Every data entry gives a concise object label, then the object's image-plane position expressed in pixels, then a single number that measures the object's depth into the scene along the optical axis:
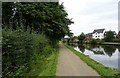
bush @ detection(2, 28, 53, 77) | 2.60
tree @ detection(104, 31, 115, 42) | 30.24
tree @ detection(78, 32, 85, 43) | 40.49
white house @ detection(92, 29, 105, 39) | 46.08
